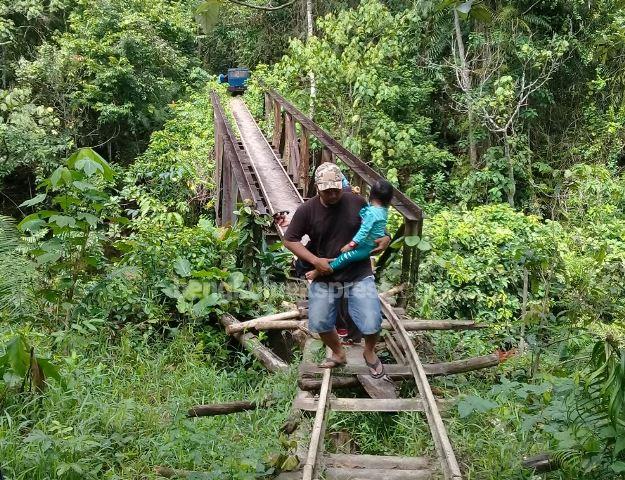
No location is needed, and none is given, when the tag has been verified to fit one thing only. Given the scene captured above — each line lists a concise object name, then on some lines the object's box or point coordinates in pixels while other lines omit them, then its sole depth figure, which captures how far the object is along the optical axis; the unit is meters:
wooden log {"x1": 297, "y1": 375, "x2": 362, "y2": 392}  3.97
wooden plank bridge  3.11
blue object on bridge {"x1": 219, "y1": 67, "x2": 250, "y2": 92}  22.22
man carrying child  3.97
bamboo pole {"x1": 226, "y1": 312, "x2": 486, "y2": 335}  4.74
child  3.94
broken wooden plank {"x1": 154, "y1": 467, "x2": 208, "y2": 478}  3.16
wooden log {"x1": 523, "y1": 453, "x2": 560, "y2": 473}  2.95
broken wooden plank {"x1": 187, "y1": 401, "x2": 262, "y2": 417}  3.88
